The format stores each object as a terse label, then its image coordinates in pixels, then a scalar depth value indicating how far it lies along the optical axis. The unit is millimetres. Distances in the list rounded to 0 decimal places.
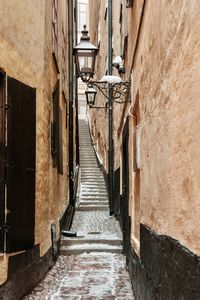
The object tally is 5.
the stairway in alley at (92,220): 8828
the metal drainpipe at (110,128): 13172
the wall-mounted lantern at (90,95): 13391
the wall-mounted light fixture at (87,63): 8203
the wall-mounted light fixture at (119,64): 8898
